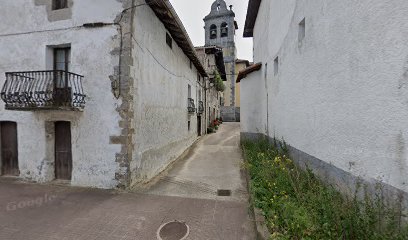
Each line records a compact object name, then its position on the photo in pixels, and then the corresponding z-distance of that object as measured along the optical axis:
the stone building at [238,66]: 38.06
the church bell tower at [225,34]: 36.12
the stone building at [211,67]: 20.38
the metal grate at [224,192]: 6.14
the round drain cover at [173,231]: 4.06
